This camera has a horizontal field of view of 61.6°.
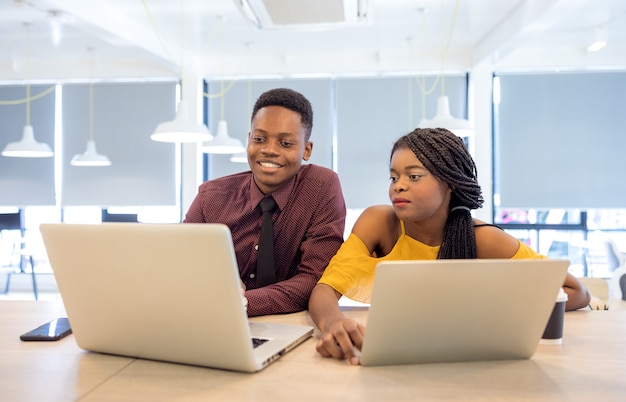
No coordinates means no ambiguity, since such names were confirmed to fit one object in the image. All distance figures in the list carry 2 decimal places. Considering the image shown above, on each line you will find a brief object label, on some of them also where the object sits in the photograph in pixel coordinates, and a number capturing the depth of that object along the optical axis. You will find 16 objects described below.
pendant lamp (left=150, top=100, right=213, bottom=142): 3.69
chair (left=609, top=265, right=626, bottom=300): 2.73
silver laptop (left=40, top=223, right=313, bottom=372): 0.86
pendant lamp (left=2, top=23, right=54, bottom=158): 4.64
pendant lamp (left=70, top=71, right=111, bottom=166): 5.46
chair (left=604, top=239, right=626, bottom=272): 4.37
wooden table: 0.87
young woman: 1.51
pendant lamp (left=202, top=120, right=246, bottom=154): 4.91
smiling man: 1.81
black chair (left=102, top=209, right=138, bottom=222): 5.91
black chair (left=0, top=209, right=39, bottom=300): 6.71
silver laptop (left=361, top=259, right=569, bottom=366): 0.89
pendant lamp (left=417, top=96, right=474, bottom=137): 3.84
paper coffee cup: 1.12
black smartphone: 1.21
